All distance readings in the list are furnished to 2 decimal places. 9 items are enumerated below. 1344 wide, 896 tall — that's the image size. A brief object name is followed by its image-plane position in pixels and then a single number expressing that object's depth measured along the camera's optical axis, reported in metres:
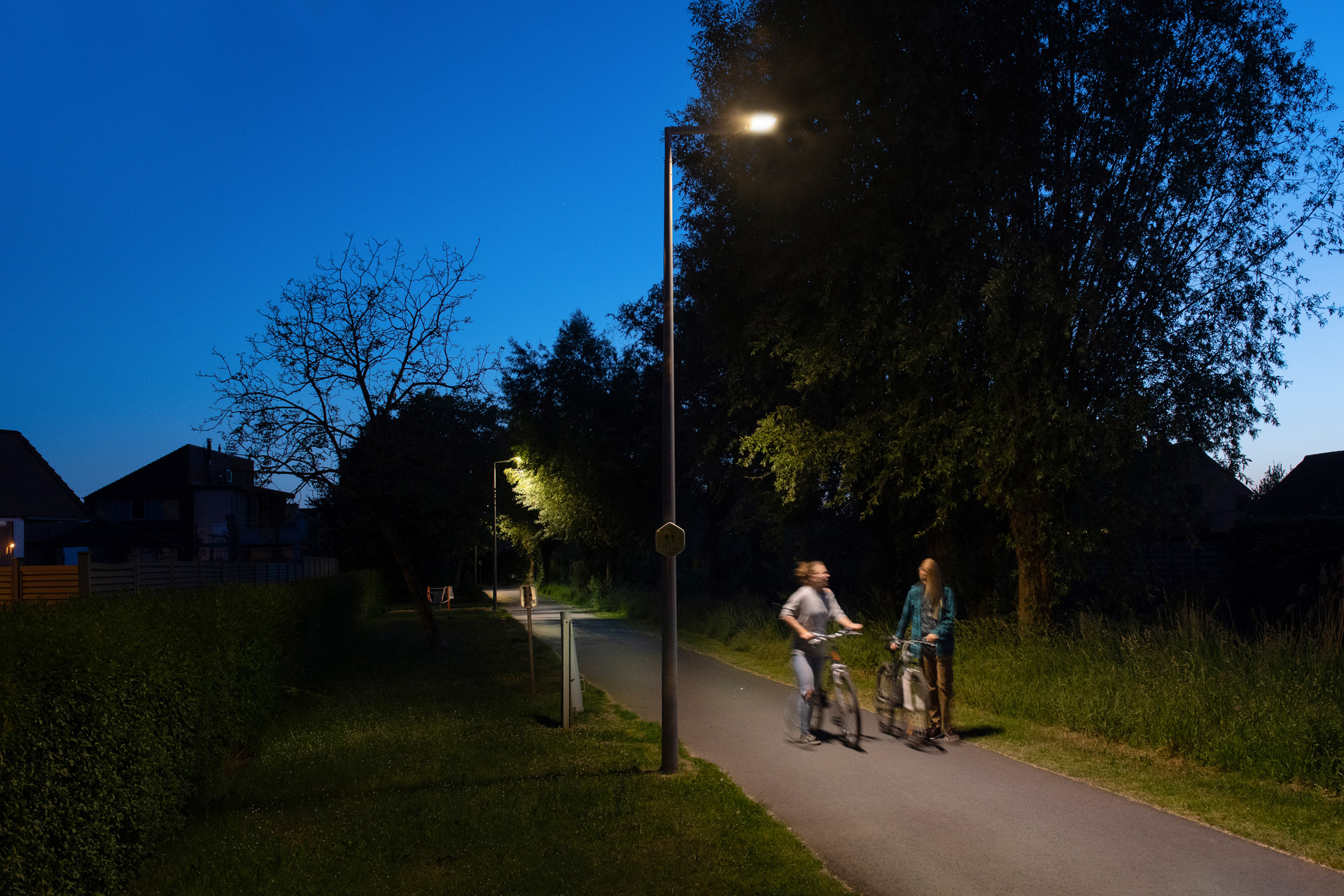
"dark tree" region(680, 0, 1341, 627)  13.27
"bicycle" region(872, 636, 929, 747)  10.27
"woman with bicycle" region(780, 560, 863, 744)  10.09
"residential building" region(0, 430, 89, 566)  38.53
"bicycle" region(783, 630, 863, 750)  10.20
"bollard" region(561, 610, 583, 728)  11.59
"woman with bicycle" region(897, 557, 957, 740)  10.16
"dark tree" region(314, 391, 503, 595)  19.61
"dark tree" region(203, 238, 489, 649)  18.55
